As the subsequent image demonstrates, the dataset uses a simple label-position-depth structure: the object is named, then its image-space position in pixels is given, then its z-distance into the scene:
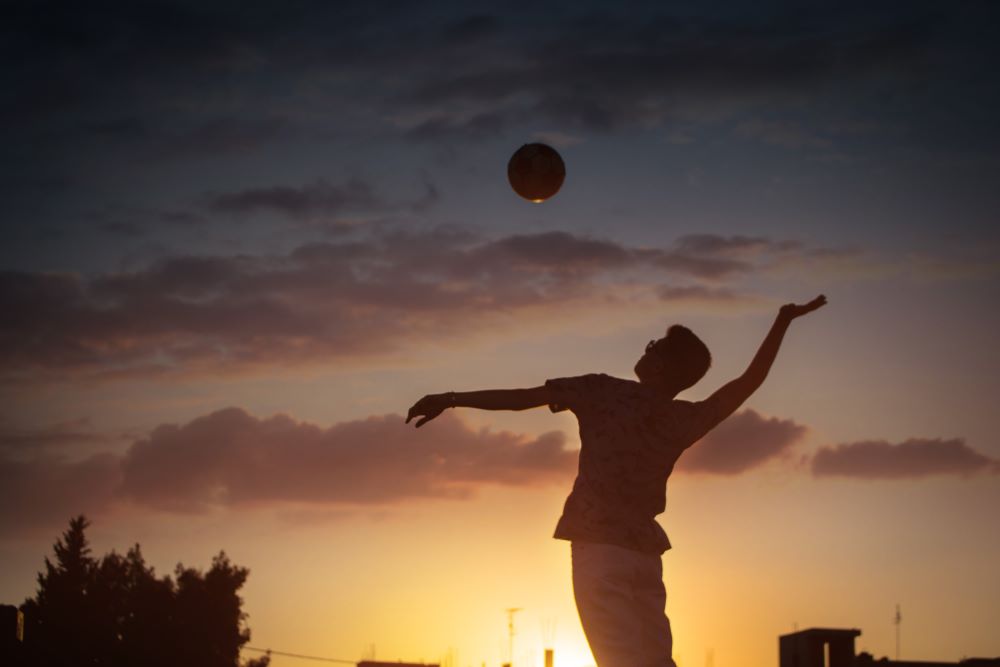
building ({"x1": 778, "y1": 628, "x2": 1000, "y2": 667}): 30.50
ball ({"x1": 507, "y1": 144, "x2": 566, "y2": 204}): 14.78
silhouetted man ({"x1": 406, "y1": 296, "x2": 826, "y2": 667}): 8.57
